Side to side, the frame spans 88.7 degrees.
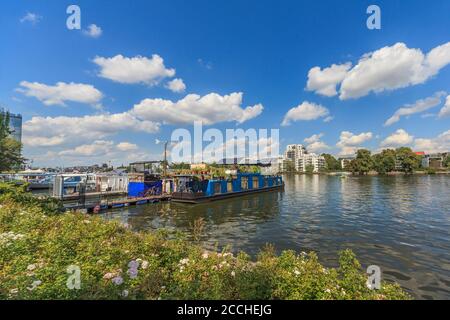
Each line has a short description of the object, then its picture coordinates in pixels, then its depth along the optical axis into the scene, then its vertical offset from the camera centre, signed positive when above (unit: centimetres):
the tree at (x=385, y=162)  11762 +292
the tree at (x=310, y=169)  18391 -95
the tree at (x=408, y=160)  11462 +384
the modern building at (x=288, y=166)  18925 +154
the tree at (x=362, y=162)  11962 +300
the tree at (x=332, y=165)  18402 +232
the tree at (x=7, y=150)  3887 +399
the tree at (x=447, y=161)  14700 +439
